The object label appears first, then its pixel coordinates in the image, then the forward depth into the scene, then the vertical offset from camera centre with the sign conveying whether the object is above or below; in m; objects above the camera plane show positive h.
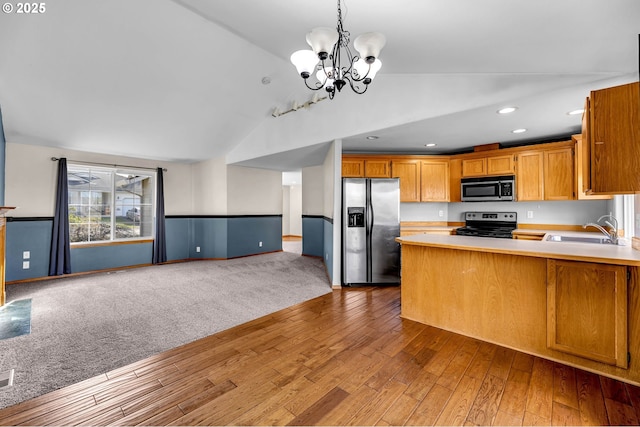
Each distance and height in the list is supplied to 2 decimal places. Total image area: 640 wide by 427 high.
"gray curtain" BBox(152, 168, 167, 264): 6.00 -0.30
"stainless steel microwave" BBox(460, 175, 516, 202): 4.30 +0.40
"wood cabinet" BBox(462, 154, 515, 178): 4.35 +0.78
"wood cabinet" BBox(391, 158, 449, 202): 4.93 +0.63
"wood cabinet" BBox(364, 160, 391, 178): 4.93 +0.81
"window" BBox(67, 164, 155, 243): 5.21 +0.26
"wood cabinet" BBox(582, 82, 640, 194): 1.87 +0.51
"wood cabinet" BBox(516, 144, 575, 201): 3.89 +0.56
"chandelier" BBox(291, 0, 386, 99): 1.75 +1.10
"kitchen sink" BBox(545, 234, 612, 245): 3.44 -0.33
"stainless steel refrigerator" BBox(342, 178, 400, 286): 4.27 -0.27
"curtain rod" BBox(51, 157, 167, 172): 4.80 +1.00
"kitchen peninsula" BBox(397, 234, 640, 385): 1.94 -0.68
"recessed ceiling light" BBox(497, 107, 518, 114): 2.94 +1.11
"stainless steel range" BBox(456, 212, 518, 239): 4.47 -0.18
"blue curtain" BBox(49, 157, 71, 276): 4.74 -0.25
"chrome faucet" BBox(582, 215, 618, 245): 2.69 -0.25
